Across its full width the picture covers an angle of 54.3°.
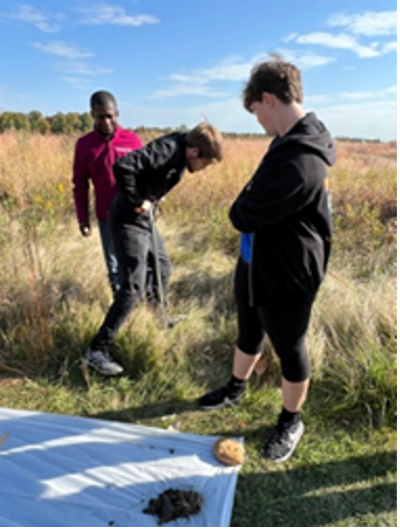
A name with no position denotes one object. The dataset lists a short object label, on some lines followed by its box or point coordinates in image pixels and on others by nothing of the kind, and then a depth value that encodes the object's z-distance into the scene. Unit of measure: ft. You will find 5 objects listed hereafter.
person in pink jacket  9.23
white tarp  5.55
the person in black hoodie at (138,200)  7.64
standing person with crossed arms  4.84
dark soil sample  5.45
